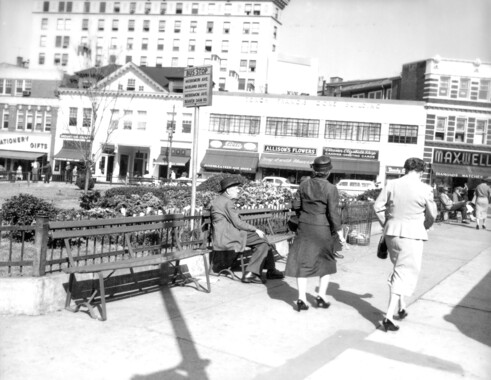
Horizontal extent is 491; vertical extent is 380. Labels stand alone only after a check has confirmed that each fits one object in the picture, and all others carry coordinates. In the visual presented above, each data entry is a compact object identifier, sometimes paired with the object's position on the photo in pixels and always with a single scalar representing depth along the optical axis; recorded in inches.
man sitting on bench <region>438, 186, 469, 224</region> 723.4
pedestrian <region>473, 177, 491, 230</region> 664.4
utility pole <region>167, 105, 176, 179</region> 1800.0
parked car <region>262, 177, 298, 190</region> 1487.7
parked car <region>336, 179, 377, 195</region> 1443.2
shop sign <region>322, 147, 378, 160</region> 1790.2
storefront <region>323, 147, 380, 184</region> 1752.0
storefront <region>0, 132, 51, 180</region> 2089.1
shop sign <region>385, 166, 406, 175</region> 1754.4
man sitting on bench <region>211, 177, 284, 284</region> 276.1
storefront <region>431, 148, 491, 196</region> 1748.3
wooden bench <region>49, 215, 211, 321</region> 206.4
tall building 2945.4
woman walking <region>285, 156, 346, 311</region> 228.1
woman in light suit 207.2
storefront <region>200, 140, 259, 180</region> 1820.9
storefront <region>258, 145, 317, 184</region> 1797.9
